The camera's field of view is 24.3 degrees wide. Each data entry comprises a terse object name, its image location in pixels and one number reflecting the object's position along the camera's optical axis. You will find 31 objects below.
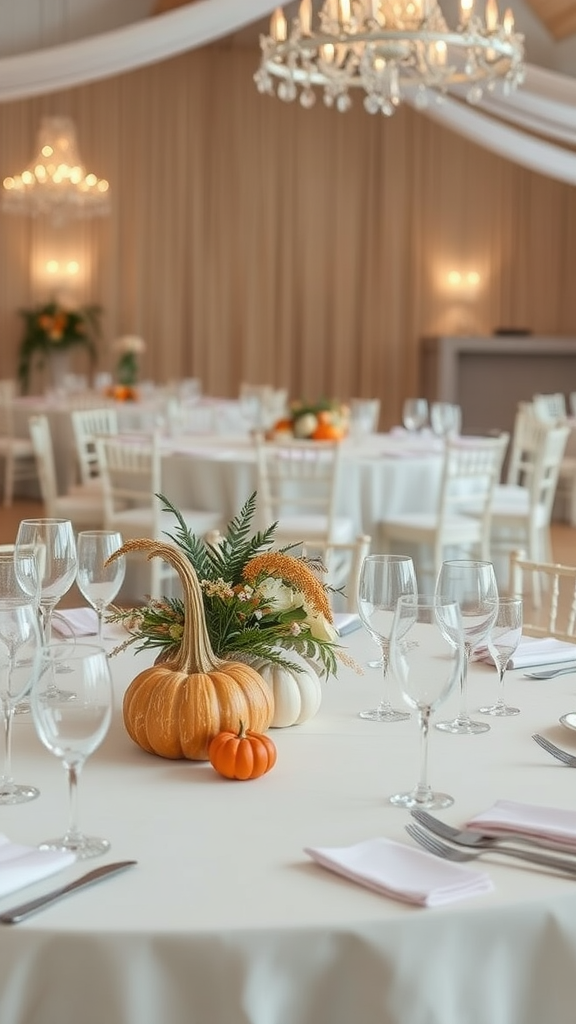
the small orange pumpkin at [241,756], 1.82
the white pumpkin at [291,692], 2.05
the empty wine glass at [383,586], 2.13
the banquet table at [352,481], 6.39
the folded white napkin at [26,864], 1.46
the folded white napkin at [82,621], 2.68
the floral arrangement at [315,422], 6.88
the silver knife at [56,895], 1.39
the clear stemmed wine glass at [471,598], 2.05
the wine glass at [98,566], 2.35
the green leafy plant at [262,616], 2.03
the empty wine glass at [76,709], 1.46
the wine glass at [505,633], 2.15
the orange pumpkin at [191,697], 1.88
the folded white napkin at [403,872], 1.46
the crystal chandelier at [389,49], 5.95
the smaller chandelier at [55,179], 11.59
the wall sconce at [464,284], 14.09
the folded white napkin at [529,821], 1.62
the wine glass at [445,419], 7.00
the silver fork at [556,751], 1.95
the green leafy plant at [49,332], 13.16
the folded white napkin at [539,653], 2.54
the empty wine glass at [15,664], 1.76
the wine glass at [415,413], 7.24
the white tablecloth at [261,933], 1.37
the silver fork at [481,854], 1.56
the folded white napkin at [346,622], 2.80
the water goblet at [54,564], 2.34
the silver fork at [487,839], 1.61
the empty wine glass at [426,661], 1.67
